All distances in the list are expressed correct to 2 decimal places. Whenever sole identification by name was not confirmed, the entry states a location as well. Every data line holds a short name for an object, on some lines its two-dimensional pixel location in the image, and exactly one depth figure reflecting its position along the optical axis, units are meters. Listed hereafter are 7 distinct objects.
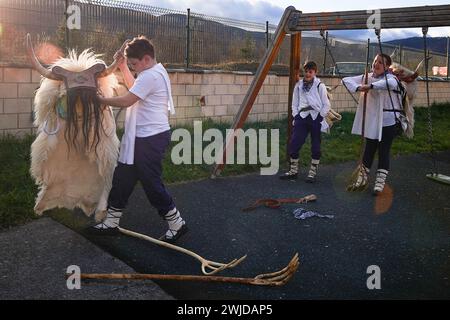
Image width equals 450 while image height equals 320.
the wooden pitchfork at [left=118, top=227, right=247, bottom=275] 3.70
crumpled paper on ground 5.18
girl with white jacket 6.05
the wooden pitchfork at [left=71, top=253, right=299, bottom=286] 3.41
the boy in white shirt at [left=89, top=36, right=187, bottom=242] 4.02
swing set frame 5.69
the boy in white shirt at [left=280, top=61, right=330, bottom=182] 6.84
